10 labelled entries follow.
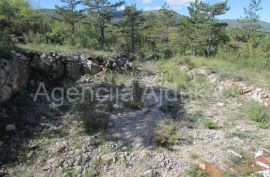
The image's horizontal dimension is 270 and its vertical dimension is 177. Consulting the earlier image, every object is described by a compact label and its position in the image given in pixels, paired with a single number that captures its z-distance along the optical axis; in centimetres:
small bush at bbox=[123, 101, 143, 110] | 882
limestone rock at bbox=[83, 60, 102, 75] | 1132
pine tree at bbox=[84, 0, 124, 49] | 2022
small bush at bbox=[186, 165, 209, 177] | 567
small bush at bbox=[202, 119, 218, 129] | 781
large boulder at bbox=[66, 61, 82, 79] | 1066
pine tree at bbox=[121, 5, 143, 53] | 2231
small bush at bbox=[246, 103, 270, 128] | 799
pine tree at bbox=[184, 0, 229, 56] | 2533
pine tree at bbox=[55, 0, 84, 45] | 2150
